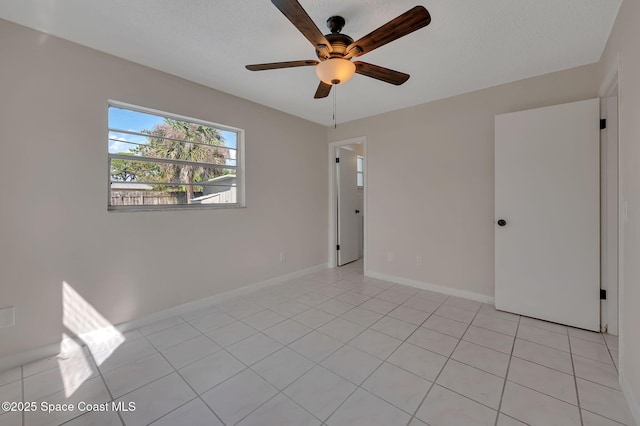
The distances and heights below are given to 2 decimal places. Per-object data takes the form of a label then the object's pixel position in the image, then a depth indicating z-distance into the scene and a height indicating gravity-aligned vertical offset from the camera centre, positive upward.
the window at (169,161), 2.29 +0.51
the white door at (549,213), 2.22 -0.05
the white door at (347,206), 4.45 +0.07
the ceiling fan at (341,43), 1.28 +0.99
